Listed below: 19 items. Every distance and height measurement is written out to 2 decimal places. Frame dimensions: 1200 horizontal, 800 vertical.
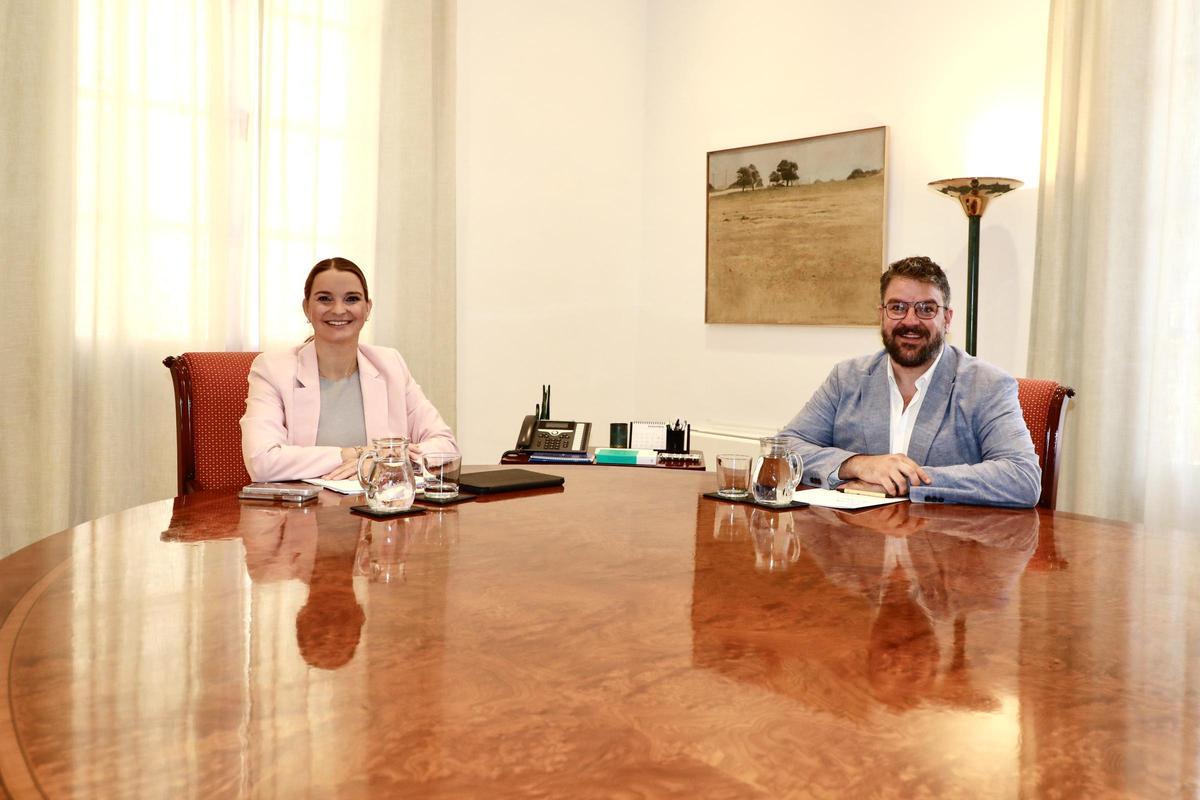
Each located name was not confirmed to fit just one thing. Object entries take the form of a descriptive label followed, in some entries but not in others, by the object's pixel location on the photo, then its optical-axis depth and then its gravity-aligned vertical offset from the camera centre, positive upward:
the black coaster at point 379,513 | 1.92 -0.32
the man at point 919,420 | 2.29 -0.15
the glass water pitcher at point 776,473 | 2.11 -0.24
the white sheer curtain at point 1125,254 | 3.61 +0.45
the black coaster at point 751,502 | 2.12 -0.31
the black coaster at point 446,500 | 2.12 -0.32
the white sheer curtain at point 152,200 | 3.65 +0.60
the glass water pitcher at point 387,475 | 1.96 -0.25
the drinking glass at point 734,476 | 2.22 -0.26
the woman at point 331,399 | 2.55 -0.14
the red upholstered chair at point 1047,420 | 2.53 -0.13
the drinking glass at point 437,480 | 2.14 -0.28
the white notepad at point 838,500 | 2.15 -0.31
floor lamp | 3.85 +0.67
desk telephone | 3.08 -0.25
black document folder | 2.28 -0.30
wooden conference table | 0.83 -0.34
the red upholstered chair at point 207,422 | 2.70 -0.21
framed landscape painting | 4.64 +0.66
